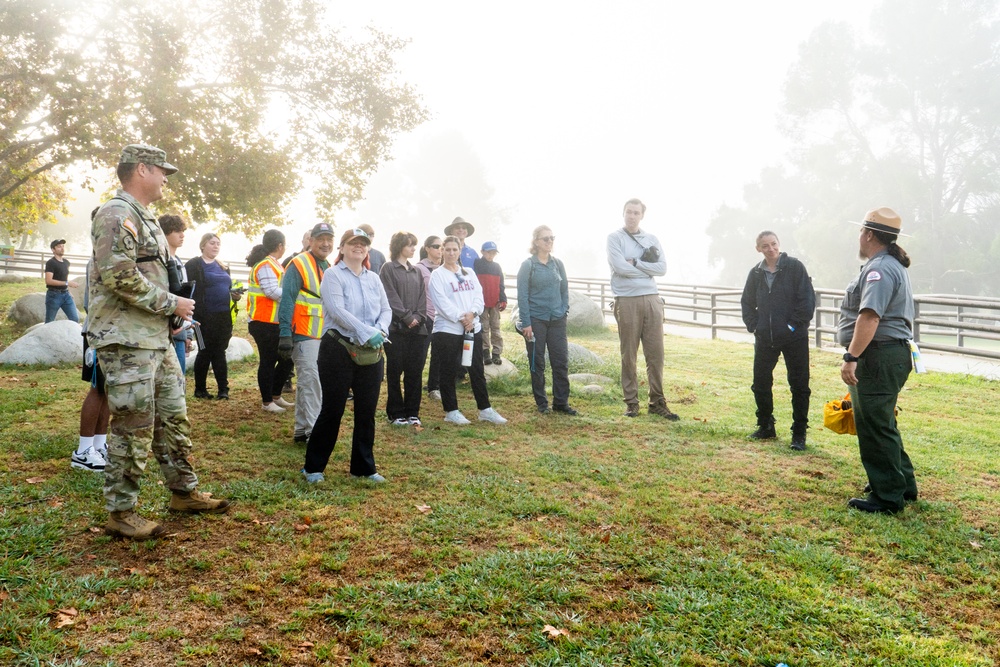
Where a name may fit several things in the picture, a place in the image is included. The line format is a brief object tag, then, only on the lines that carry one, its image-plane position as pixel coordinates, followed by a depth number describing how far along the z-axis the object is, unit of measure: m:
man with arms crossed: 7.71
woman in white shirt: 7.01
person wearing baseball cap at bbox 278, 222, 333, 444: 5.78
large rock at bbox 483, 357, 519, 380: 9.55
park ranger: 4.51
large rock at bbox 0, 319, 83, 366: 9.58
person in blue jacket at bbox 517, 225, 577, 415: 7.76
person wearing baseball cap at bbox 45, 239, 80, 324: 12.21
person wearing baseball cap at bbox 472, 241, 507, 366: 9.47
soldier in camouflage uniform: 3.61
